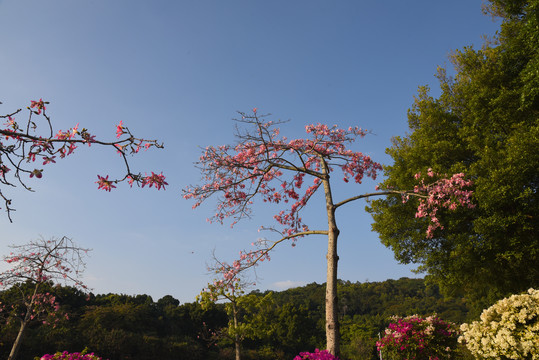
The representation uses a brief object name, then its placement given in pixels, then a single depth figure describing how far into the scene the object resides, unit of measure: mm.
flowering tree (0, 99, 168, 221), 3186
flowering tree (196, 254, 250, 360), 11492
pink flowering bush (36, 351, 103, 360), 7576
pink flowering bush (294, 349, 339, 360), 5428
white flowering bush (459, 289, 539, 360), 6203
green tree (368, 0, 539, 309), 10258
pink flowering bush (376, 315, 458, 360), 10453
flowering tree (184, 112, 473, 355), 8060
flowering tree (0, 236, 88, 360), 12711
